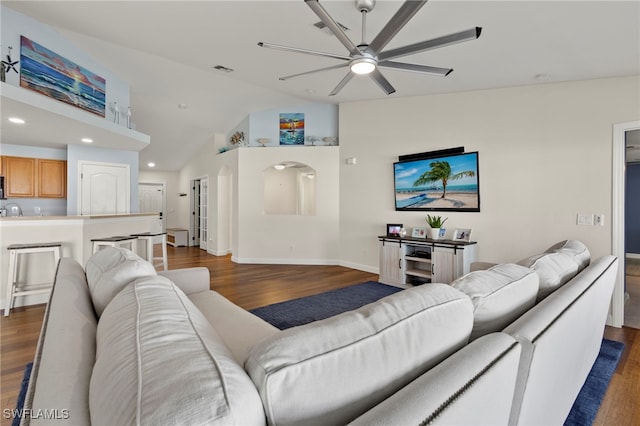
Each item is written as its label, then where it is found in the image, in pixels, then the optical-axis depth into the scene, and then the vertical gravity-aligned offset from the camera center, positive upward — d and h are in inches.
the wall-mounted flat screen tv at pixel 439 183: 168.7 +17.5
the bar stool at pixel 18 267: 127.2 -23.9
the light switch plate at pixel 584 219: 136.7 -2.7
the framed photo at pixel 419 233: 183.0 -12.3
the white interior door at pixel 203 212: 317.5 +0.0
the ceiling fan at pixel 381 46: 73.1 +48.0
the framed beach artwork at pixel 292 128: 249.9 +69.6
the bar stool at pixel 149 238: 179.3 -16.2
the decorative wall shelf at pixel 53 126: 114.9 +42.3
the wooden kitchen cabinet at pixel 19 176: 192.5 +22.7
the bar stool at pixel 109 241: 152.1 -14.8
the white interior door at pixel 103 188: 200.1 +16.4
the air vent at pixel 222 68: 162.1 +78.1
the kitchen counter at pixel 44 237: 133.5 -12.1
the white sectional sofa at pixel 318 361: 22.7 -14.5
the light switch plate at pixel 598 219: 133.8 -2.6
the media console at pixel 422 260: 155.6 -26.0
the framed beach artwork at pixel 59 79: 137.6 +68.7
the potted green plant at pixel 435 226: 173.0 -7.7
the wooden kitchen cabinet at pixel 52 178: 201.9 +22.5
